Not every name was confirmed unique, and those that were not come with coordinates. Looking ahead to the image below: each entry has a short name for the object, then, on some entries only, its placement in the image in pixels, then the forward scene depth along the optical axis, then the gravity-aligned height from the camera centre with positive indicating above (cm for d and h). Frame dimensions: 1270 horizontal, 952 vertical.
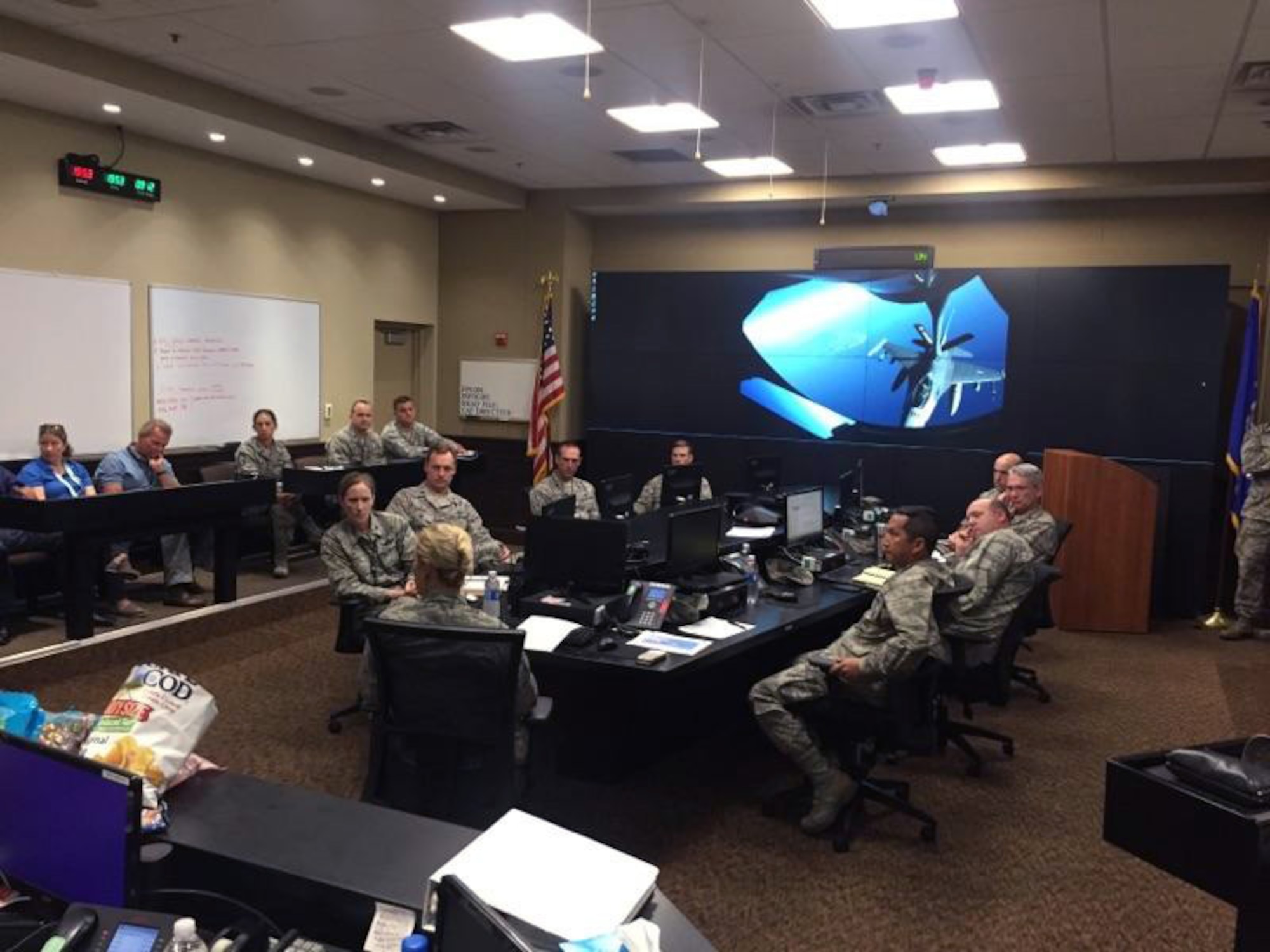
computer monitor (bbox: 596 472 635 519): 594 -71
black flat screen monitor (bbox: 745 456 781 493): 723 -66
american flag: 937 -22
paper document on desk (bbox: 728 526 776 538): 547 -83
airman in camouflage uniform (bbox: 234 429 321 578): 733 -79
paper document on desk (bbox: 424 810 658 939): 149 -78
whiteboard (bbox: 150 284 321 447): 728 -1
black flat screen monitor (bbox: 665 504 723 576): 429 -69
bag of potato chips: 194 -71
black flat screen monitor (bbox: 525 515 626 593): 405 -72
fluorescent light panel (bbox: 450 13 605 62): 488 +166
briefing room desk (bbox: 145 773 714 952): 172 -87
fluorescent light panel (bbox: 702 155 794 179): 795 +170
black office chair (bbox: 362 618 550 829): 294 -104
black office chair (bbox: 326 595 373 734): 446 -116
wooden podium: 717 -101
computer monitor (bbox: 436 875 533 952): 122 -69
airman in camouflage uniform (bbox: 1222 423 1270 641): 699 -96
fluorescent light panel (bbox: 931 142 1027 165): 718 +169
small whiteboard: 973 -17
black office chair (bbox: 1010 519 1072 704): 550 -156
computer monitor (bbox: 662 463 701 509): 652 -68
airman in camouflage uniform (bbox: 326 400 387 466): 798 -59
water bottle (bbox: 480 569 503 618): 399 -90
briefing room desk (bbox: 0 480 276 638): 516 -88
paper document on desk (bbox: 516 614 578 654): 362 -94
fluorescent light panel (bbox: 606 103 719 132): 643 +168
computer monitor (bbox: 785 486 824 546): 529 -70
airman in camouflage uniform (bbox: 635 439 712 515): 682 -80
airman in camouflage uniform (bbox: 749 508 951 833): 357 -98
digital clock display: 642 +115
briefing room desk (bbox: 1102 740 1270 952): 169 -77
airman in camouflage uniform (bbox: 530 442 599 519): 639 -73
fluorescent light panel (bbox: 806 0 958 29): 448 +166
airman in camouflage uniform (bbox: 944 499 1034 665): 432 -85
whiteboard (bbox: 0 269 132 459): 625 -3
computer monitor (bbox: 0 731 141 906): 163 -77
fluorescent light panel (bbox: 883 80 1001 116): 572 +168
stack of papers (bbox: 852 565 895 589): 489 -94
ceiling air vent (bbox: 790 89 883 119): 601 +169
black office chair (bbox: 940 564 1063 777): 436 -123
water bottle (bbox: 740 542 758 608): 457 -92
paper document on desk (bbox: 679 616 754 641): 390 -96
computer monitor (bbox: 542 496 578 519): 490 -65
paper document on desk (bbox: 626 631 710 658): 366 -96
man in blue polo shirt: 630 -75
